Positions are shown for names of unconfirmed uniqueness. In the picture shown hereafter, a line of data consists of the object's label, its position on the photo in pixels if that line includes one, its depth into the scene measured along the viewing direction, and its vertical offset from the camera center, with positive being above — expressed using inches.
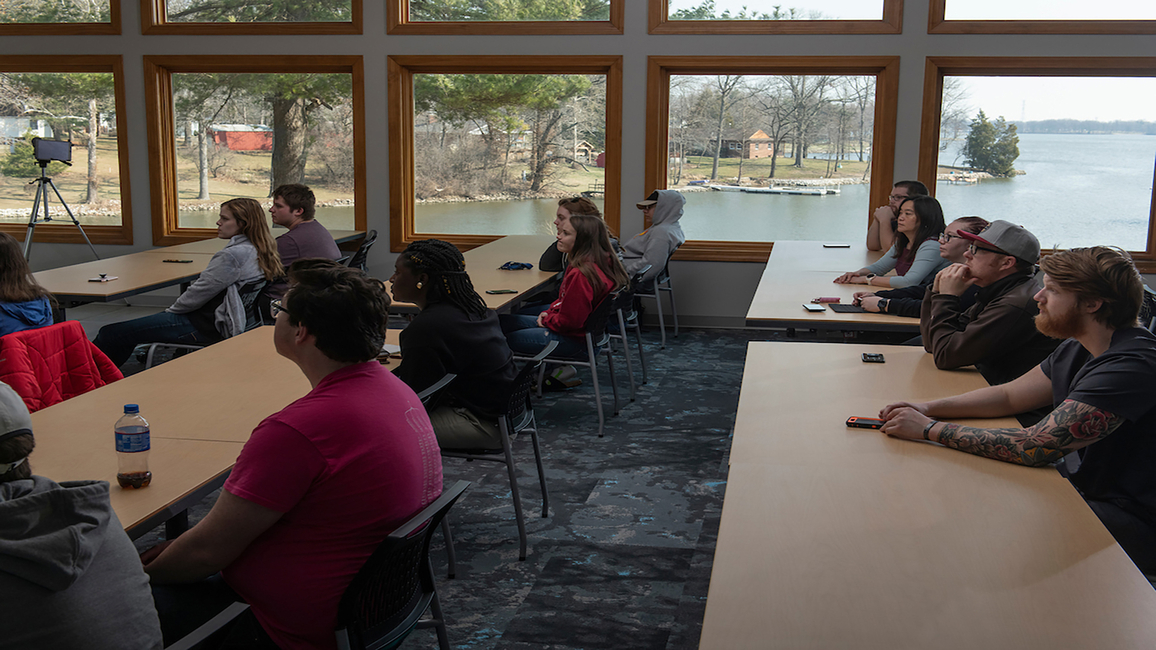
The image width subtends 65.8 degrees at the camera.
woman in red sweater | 181.5 -21.1
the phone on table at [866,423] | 94.6 -24.7
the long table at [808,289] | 154.4 -20.9
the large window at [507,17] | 288.5 +53.9
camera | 294.2 +8.4
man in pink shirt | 64.8 -23.4
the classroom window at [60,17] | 306.8 +54.9
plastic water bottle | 76.4 -23.6
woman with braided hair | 115.9 -21.7
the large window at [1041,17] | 266.4 +52.1
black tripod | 307.1 -9.5
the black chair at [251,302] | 183.3 -25.3
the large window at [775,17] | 276.1 +53.1
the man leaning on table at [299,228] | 210.8 -11.4
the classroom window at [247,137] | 308.7 +14.6
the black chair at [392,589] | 67.6 -32.1
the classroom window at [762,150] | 288.8 +12.1
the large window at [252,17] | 298.7 +54.7
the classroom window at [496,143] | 298.4 +13.5
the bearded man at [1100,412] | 80.8 -19.9
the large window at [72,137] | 316.2 +13.8
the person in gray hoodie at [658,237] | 252.5 -14.9
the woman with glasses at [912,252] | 183.2 -13.8
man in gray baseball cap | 114.5 -16.4
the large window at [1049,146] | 276.4 +14.0
